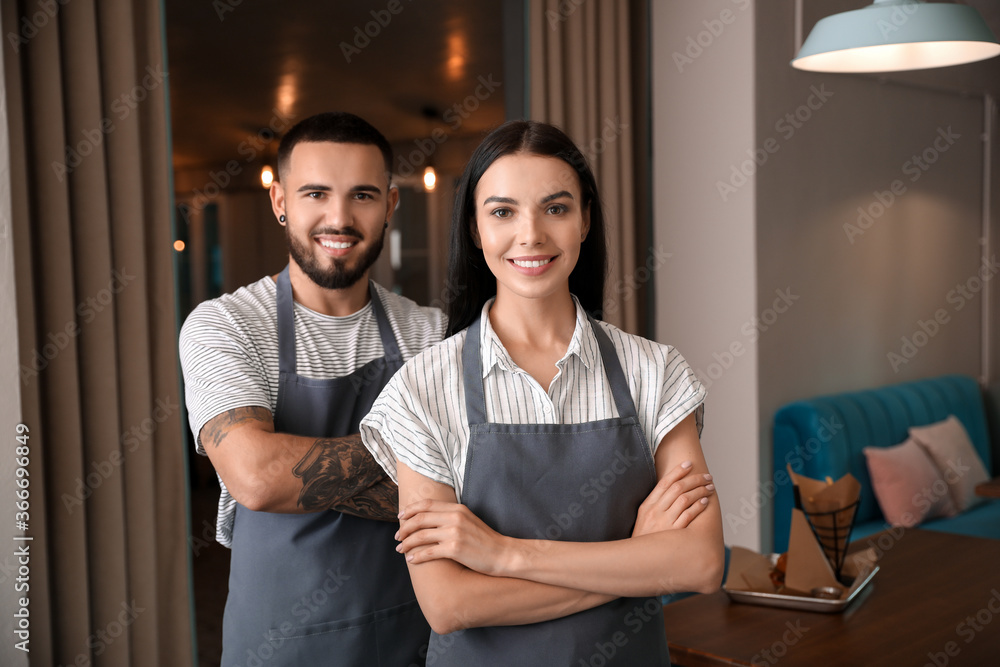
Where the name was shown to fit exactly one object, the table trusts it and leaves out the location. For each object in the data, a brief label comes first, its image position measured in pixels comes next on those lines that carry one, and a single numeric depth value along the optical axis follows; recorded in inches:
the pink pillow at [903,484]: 149.5
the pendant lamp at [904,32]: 79.6
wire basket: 76.8
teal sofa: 143.6
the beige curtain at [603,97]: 133.6
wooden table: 64.0
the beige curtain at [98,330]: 84.8
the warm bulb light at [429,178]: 175.8
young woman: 50.1
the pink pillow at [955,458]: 159.6
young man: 60.7
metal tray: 71.8
